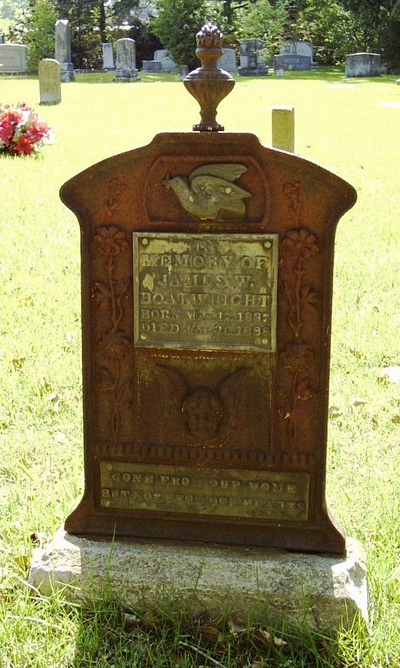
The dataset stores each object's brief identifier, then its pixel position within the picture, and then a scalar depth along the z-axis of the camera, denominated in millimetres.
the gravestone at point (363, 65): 29516
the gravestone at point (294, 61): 34156
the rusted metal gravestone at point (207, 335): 2270
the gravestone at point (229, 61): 32491
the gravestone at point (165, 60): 35531
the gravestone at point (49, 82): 19297
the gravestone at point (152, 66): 35500
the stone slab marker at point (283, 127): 10008
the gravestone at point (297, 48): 34938
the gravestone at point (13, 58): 33250
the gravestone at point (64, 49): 30672
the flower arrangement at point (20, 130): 11086
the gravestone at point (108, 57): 36469
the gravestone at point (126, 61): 31516
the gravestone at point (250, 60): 31750
